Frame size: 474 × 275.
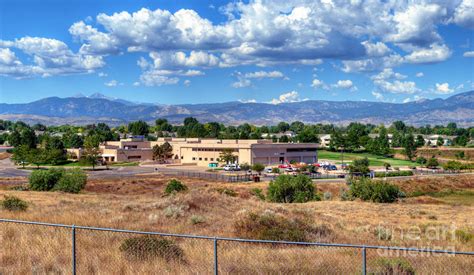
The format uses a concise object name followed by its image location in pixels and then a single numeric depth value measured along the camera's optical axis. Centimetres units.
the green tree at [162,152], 14038
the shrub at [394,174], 10125
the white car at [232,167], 11876
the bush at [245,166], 11644
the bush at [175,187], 6053
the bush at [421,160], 14700
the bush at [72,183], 6072
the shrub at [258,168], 10748
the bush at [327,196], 6112
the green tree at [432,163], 12800
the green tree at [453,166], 11844
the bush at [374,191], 5756
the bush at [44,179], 6356
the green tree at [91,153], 12438
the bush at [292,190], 5731
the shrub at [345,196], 6078
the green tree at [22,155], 11969
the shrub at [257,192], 6003
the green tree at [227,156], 12638
